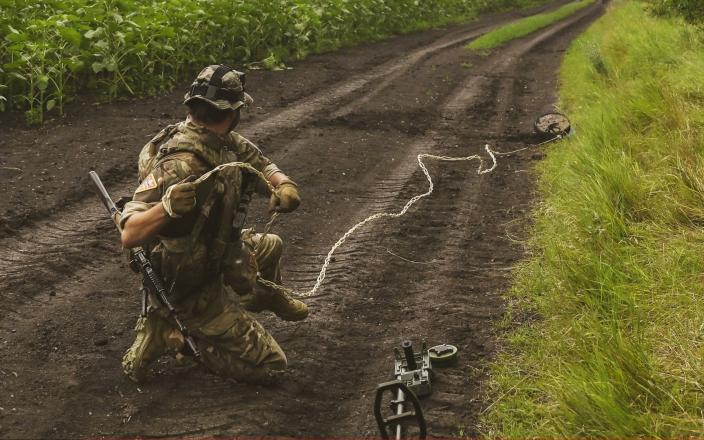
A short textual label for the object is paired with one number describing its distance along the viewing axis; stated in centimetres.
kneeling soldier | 907
